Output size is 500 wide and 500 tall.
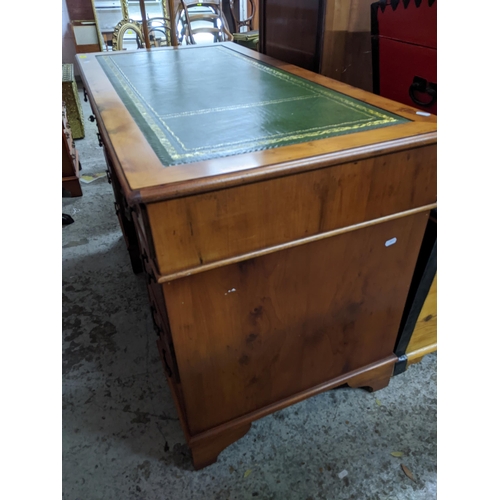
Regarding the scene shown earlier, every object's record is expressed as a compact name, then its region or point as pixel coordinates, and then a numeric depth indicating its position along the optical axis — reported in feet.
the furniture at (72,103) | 8.93
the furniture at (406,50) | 3.01
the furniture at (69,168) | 7.43
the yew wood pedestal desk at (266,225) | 2.14
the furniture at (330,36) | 3.86
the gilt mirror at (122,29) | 7.85
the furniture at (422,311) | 3.27
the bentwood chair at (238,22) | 14.05
